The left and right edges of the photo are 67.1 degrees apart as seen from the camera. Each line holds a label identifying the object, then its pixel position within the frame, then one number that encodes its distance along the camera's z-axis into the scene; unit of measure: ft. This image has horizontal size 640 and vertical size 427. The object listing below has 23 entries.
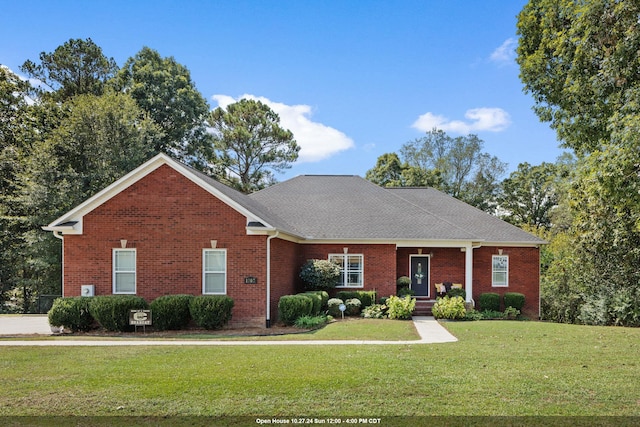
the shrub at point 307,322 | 51.90
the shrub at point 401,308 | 61.26
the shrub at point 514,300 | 72.64
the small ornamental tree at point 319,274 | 65.26
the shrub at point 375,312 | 62.49
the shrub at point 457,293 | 70.23
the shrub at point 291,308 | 53.01
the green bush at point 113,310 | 48.80
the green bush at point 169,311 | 49.75
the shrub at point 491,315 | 67.05
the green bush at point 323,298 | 62.80
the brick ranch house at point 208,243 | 53.47
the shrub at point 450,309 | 62.44
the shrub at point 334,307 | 62.59
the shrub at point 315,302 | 56.80
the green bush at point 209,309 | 49.62
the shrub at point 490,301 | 72.13
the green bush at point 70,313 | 49.34
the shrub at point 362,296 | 66.28
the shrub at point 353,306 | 63.93
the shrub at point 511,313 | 70.28
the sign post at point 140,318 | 48.01
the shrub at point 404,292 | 70.00
